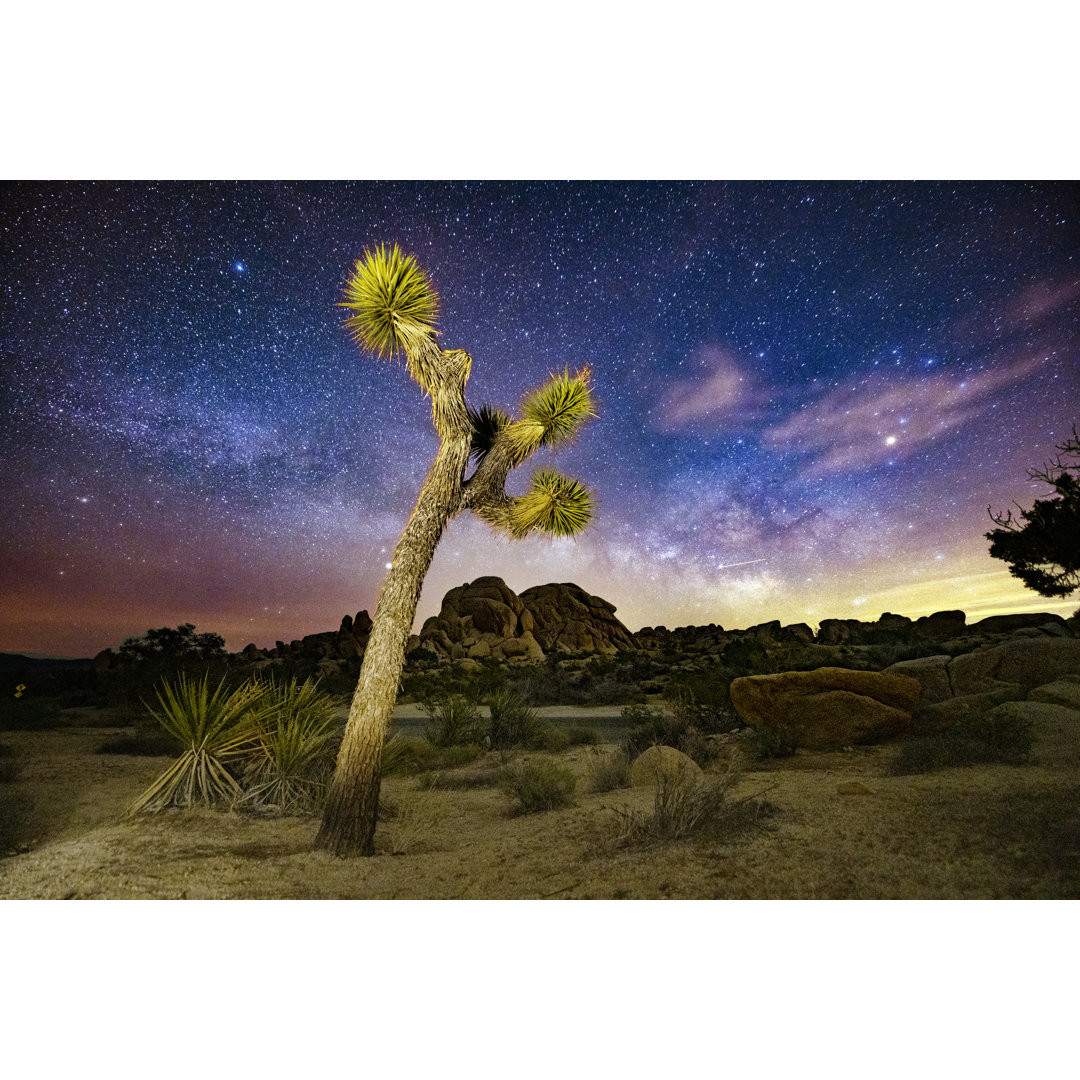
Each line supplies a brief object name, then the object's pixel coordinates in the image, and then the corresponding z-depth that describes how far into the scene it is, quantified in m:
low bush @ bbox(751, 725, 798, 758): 7.07
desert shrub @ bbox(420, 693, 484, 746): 8.83
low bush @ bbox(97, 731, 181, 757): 8.08
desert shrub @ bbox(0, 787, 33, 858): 4.64
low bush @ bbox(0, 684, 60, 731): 9.30
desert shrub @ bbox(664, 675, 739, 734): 8.54
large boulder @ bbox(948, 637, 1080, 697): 7.92
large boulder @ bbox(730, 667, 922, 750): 7.27
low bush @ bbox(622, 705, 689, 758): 7.61
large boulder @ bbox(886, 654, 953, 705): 8.28
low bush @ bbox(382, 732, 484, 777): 7.02
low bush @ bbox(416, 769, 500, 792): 6.82
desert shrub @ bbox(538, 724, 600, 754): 8.72
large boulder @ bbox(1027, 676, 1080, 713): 6.79
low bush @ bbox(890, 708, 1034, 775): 6.01
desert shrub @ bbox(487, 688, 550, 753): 8.89
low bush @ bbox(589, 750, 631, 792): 6.32
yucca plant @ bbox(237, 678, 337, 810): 5.54
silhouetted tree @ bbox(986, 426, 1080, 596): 8.76
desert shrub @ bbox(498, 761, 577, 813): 5.74
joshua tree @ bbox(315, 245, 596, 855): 4.70
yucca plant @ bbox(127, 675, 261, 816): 5.33
